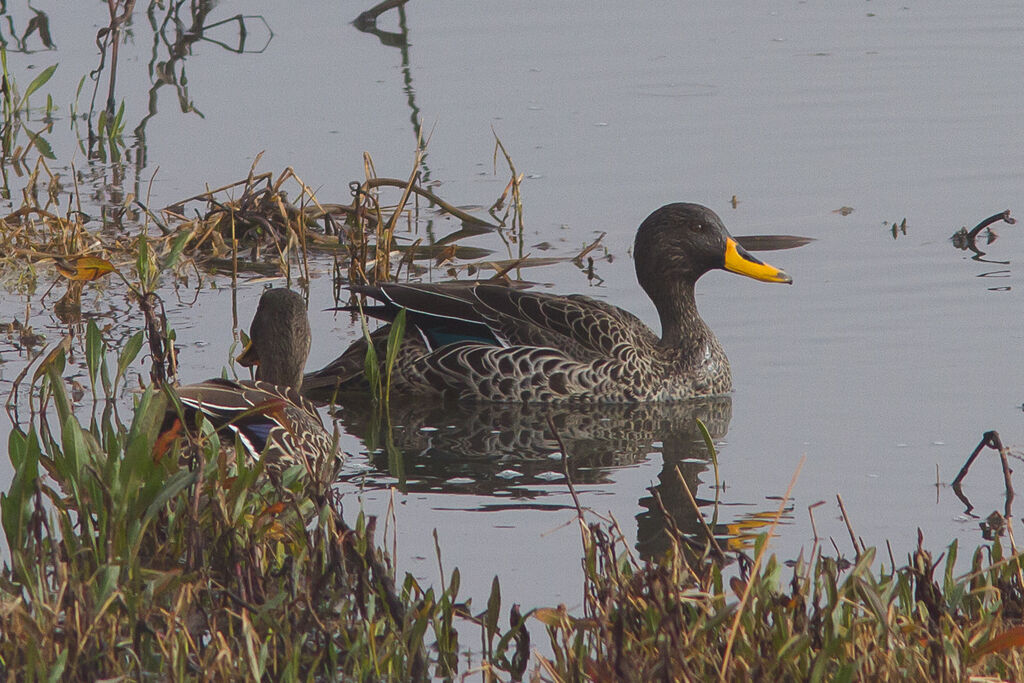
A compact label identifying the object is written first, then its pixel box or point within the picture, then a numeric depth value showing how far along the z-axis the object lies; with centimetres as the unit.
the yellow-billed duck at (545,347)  1656
